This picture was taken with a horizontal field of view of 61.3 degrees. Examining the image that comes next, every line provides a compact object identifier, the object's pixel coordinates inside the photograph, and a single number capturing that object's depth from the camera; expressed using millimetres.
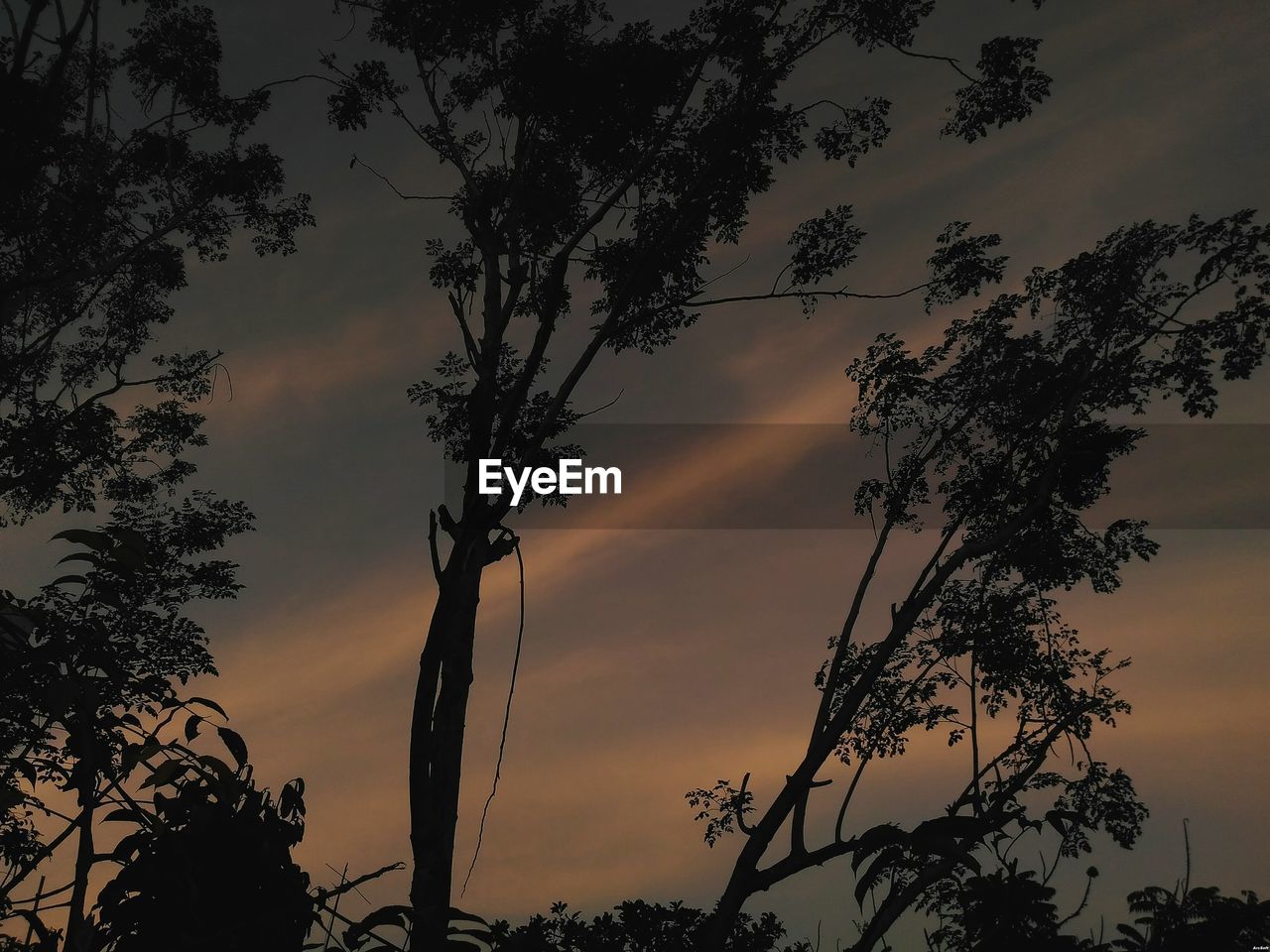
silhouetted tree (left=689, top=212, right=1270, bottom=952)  12594
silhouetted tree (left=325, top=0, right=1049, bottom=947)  12500
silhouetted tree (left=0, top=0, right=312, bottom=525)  15922
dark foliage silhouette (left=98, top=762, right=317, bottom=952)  2283
